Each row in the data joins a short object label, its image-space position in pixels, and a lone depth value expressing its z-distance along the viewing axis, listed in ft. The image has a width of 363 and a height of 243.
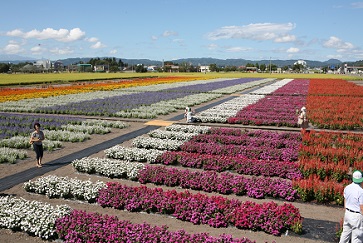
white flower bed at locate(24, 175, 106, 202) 34.94
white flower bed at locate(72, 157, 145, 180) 42.16
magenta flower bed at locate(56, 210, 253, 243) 24.89
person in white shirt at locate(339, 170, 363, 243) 22.16
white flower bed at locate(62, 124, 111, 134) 68.39
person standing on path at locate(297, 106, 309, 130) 65.16
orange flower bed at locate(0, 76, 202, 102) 136.67
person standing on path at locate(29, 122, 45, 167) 44.68
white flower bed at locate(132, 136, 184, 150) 55.11
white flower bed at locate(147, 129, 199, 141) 62.00
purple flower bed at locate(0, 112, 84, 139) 66.85
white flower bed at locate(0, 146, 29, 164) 48.11
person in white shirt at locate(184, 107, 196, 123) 79.36
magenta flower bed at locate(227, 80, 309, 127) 80.07
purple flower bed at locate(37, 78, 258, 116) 97.36
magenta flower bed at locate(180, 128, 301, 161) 50.49
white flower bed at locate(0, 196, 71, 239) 27.55
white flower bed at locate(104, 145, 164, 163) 49.11
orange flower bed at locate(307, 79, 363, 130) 77.10
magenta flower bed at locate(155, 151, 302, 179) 42.55
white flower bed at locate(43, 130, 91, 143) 61.46
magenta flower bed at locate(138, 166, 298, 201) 36.01
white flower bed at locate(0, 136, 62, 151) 56.18
